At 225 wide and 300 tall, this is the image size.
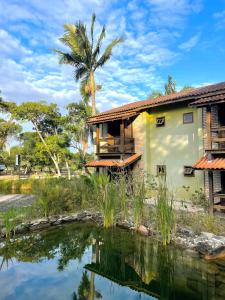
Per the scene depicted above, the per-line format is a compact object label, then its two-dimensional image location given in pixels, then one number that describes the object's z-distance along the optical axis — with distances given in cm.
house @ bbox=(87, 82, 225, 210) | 1157
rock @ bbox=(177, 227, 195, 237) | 870
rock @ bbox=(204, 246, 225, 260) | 754
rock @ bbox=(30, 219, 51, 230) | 1068
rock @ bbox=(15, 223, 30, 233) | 1009
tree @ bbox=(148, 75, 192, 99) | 3083
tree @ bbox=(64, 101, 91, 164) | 3117
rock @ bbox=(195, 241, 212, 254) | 769
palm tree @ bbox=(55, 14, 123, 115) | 2236
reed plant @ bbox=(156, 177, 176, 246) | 806
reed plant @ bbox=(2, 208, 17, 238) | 926
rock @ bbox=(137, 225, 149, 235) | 958
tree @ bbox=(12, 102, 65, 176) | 3053
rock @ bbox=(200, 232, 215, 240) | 829
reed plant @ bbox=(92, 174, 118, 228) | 1008
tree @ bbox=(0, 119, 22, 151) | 3375
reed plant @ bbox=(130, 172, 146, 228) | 932
